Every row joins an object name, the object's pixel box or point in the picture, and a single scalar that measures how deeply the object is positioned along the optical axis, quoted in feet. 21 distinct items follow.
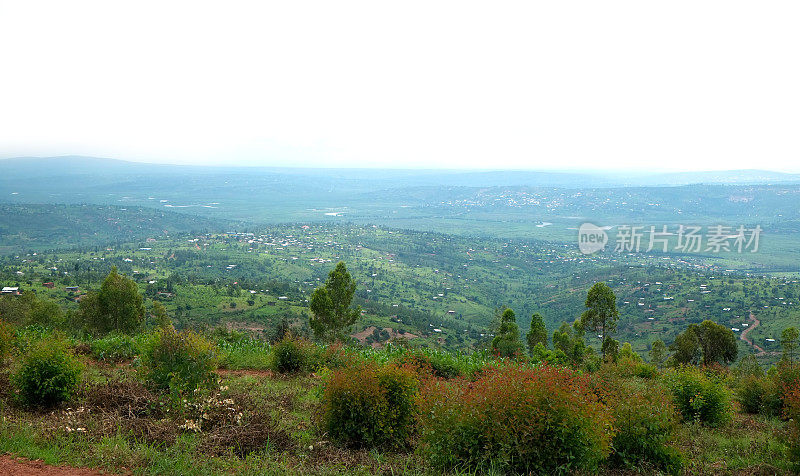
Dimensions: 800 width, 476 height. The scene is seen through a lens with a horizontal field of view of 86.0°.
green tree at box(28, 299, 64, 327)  78.18
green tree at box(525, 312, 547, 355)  76.43
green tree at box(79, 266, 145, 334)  63.21
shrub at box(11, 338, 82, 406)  21.57
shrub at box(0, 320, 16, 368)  26.25
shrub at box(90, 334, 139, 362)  33.30
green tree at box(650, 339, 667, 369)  86.84
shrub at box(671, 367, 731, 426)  26.68
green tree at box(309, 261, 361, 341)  57.88
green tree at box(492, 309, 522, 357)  67.97
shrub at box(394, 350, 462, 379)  31.73
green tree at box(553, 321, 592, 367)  66.77
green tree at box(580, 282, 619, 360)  66.85
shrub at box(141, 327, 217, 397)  22.47
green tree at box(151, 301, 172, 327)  85.24
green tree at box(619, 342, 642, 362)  66.49
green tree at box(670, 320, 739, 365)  64.64
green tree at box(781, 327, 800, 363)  69.26
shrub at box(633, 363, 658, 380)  43.02
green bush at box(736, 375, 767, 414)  31.81
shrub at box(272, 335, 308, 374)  32.42
